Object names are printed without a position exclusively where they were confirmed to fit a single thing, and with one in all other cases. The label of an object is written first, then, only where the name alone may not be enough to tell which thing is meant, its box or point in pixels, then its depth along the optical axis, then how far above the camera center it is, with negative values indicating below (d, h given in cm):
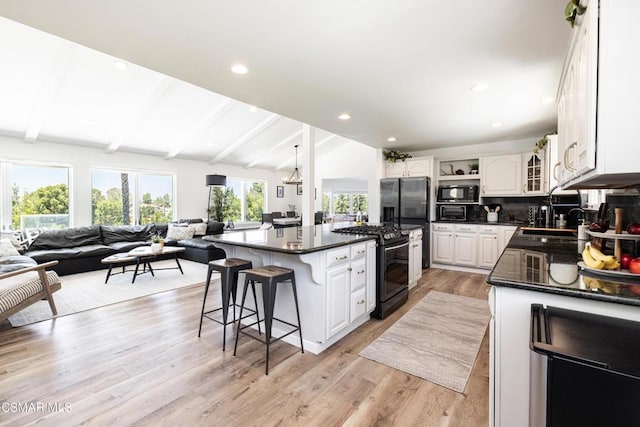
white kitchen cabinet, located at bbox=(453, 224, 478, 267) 516 -68
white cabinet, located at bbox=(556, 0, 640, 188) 99 +43
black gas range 313 -66
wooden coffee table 445 -75
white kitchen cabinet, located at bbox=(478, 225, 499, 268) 496 -65
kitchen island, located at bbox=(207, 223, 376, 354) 241 -61
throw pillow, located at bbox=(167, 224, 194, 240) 637 -52
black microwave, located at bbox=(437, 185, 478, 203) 538 +27
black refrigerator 543 +10
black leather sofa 486 -68
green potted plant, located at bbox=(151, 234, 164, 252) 480 -59
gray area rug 220 -122
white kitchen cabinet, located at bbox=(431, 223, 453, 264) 541 -67
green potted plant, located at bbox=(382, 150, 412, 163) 594 +108
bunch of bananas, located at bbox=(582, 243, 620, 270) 133 -26
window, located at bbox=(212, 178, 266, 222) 854 +29
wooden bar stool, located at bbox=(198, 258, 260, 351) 253 -56
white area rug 331 -114
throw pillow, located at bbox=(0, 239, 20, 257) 416 -56
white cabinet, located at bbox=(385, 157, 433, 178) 561 +82
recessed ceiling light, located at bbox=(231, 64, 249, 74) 246 +121
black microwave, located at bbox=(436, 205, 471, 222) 550 -10
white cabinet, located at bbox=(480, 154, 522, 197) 497 +58
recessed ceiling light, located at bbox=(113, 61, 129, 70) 390 +198
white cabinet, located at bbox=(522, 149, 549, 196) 459 +56
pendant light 835 +84
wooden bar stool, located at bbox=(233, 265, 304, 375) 222 -58
